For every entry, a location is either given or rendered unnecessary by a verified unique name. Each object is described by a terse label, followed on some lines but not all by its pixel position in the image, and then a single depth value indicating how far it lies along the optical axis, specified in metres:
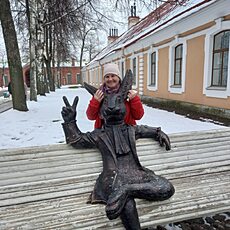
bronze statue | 1.78
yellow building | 7.59
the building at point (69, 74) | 54.96
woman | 2.22
